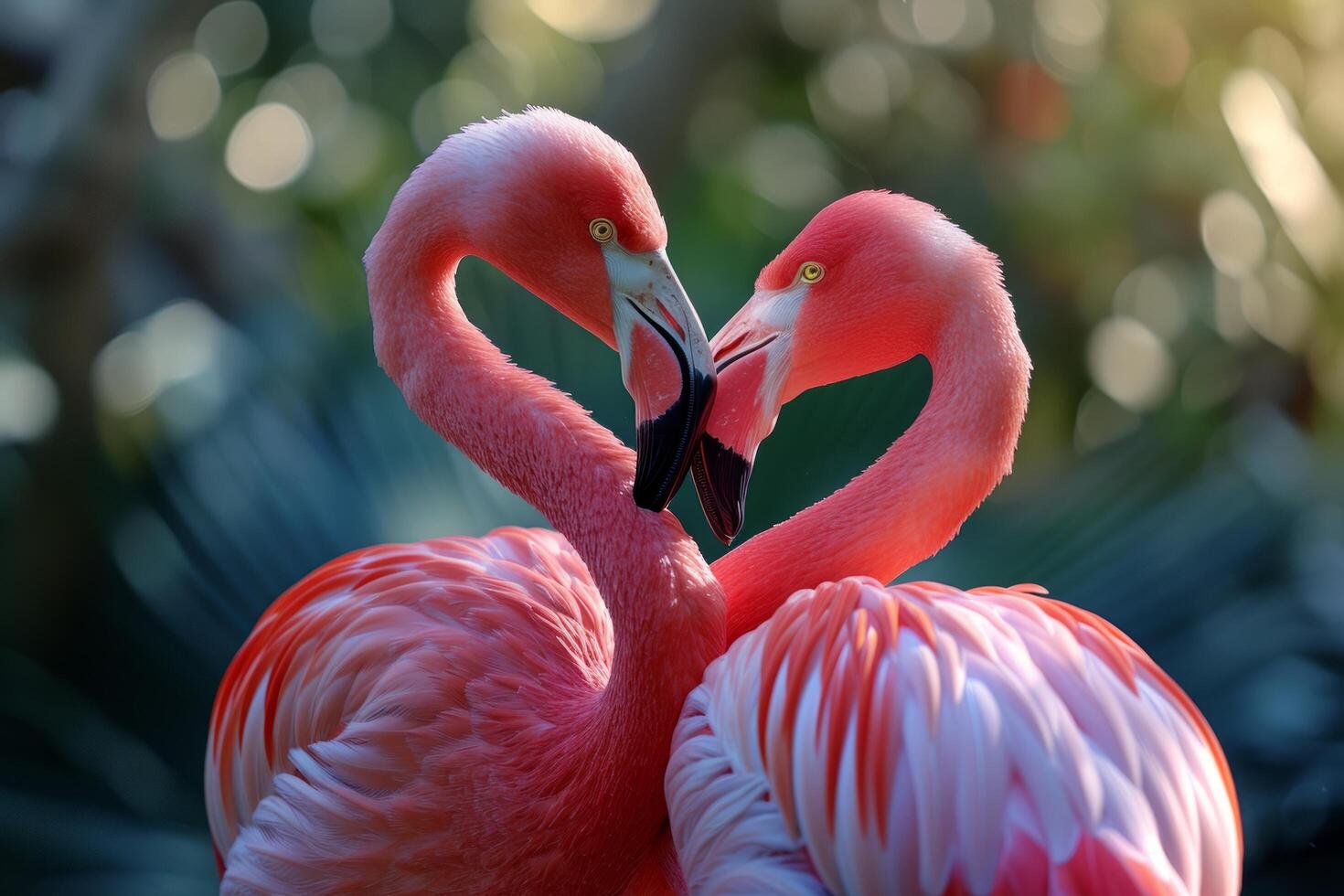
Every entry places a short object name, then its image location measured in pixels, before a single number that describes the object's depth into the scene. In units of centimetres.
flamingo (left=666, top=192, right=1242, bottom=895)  377
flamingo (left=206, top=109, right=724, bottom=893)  386
